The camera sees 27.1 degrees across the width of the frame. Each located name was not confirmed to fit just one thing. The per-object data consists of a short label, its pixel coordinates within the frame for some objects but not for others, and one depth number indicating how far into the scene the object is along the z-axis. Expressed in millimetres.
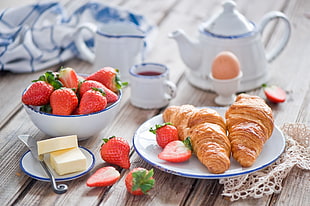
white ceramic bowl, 860
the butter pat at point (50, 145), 808
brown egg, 1010
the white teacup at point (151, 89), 1018
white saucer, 796
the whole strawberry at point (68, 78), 876
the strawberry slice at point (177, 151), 815
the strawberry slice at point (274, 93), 1034
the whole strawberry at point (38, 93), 855
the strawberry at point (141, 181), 772
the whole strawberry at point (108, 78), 911
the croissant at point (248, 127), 809
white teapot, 1059
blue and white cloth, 1145
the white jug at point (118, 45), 1104
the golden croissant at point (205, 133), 790
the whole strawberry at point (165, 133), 847
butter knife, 783
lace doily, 789
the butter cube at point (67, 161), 796
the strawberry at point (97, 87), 877
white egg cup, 1016
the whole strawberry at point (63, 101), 849
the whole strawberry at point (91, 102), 857
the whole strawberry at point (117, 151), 834
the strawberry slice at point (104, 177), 796
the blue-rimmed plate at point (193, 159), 796
